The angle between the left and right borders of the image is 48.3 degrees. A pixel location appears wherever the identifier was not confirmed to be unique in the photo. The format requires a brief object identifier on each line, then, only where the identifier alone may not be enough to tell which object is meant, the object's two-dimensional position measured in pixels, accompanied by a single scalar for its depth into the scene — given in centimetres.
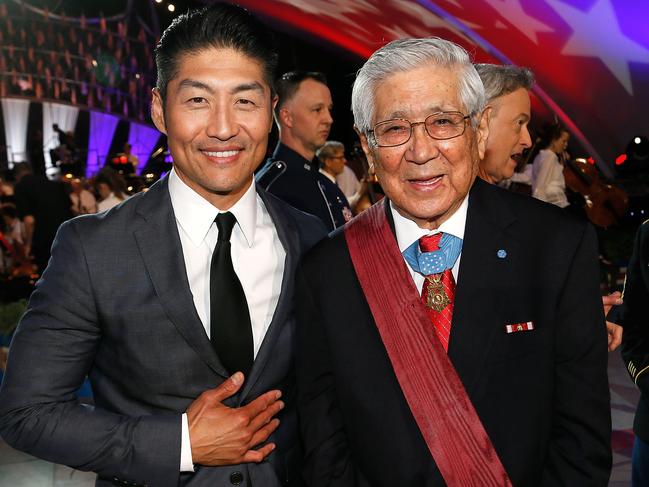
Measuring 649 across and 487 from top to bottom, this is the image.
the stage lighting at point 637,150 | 1044
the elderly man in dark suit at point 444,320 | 152
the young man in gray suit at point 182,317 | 159
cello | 857
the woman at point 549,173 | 742
